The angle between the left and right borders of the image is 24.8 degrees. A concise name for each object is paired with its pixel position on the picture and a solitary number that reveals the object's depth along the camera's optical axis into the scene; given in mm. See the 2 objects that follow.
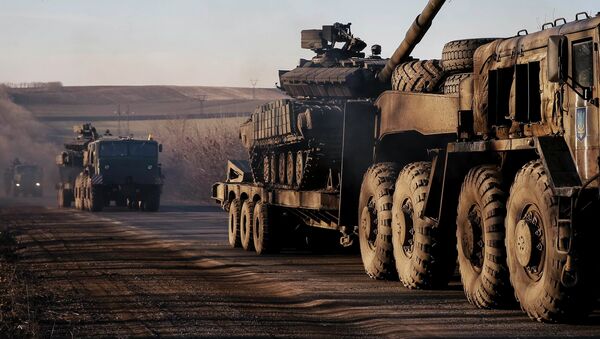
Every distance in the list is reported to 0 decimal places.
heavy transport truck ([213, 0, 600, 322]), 11977
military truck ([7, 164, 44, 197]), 75875
